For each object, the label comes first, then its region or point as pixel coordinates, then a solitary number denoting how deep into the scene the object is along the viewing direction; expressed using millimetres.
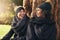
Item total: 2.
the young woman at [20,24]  1928
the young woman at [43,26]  1806
